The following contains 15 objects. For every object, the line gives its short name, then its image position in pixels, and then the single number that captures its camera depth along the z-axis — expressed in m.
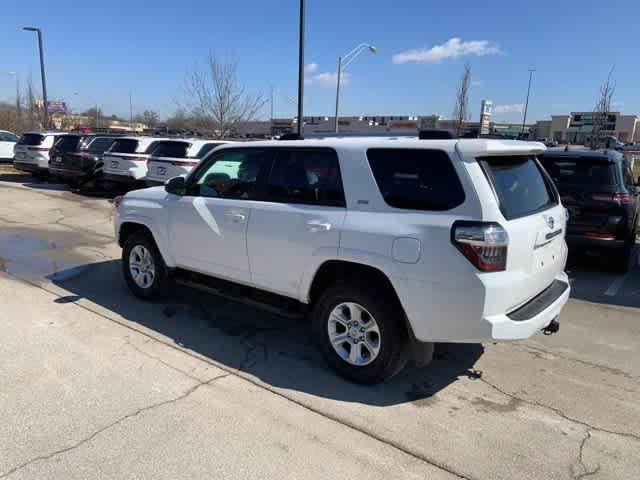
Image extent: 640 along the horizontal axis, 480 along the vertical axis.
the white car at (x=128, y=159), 13.31
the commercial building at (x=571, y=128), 83.58
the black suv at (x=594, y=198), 6.48
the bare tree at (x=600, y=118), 17.12
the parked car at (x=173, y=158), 12.04
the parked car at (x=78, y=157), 14.96
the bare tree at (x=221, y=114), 22.20
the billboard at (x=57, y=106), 40.82
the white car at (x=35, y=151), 16.48
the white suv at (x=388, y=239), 3.14
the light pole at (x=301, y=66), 12.21
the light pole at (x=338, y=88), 21.86
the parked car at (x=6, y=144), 20.34
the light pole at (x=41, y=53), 22.50
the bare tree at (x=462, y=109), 23.86
